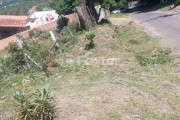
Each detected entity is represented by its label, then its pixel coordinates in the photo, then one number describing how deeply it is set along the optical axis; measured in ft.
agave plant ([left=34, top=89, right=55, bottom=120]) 14.03
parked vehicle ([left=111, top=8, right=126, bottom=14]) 107.37
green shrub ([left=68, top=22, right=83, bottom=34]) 43.90
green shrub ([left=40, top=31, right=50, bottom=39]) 43.13
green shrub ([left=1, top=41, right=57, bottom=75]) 25.10
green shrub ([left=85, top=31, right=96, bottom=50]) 30.16
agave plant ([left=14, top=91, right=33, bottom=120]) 13.92
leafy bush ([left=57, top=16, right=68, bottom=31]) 58.06
